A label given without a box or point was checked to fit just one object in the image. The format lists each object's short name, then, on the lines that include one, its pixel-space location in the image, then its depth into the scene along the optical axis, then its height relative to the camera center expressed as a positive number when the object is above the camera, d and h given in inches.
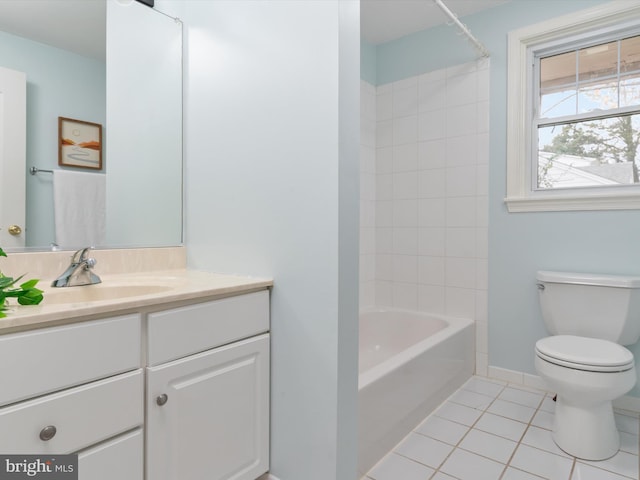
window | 79.5 +28.7
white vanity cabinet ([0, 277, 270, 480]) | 33.0 -15.6
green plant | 35.0 -5.2
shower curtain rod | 74.4 +45.3
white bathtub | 58.9 -26.4
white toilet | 59.9 -18.9
